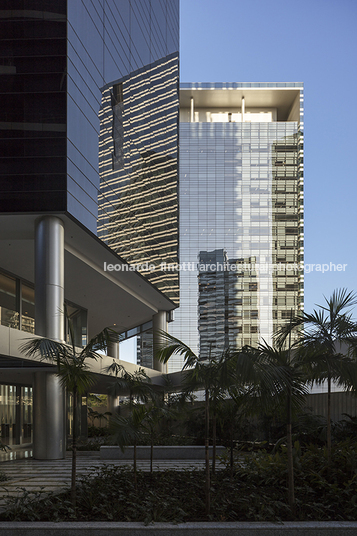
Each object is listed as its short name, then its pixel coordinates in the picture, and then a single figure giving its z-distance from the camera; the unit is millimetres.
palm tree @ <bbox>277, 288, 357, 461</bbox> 10258
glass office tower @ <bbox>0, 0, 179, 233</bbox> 19922
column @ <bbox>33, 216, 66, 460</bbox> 19641
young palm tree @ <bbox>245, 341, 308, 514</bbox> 8152
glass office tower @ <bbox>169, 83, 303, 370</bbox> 124312
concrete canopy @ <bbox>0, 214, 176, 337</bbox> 21922
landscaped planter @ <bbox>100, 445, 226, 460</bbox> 19219
